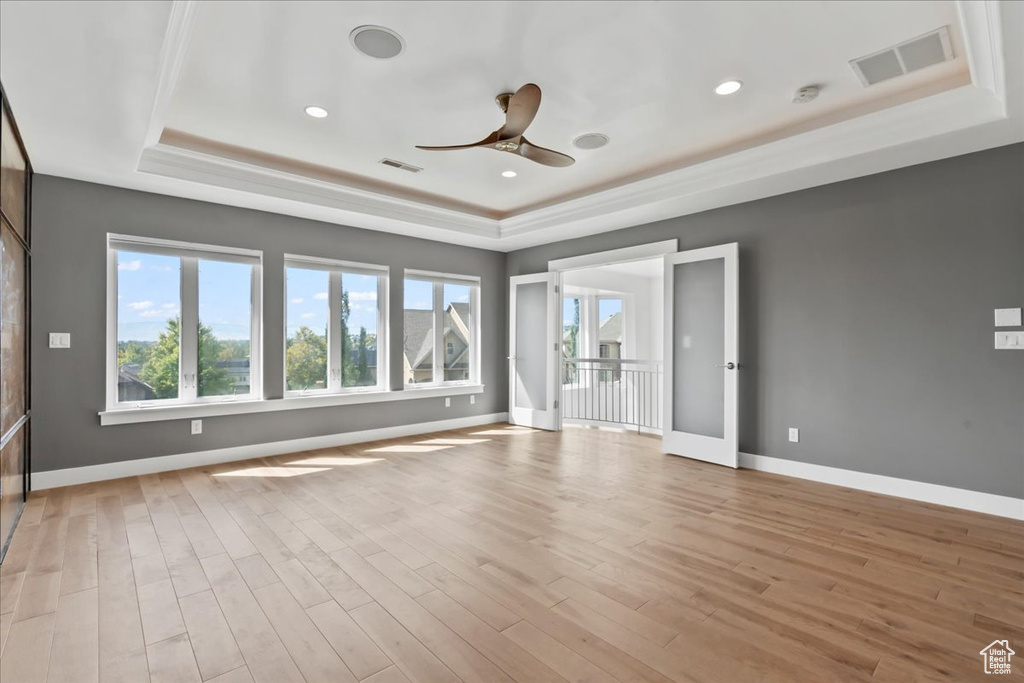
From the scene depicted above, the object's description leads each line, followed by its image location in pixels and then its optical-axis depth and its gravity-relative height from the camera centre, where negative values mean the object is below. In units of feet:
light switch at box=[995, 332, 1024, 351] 11.14 +0.00
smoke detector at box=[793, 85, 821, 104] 10.73 +5.62
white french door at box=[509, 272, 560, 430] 22.34 -0.37
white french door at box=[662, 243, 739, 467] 15.61 -0.39
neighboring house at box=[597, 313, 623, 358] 34.30 +0.36
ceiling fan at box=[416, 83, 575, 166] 9.52 +4.70
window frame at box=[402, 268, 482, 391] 21.73 +0.88
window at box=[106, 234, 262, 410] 14.61 +0.71
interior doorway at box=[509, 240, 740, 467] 16.06 +0.12
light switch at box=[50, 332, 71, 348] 13.32 +0.16
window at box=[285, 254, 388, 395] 17.95 +0.69
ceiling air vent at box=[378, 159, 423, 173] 14.93 +5.64
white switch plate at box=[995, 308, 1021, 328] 11.18 +0.54
